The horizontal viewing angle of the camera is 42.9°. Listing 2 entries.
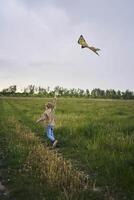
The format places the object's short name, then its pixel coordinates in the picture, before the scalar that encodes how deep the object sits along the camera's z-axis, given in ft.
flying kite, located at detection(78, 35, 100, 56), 13.90
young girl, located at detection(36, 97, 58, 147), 20.94
